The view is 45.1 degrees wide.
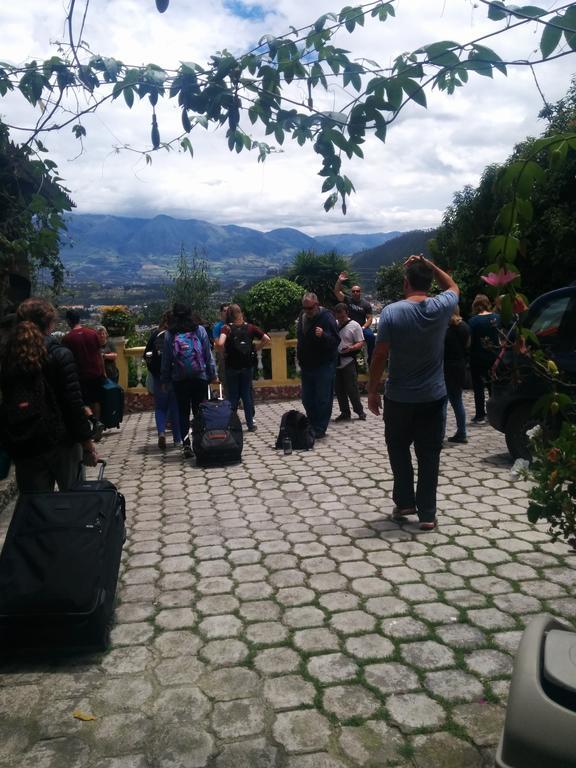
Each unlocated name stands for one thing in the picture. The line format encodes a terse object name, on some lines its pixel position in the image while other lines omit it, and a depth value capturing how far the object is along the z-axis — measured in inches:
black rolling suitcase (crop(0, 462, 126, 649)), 135.3
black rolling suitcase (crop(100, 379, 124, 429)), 285.4
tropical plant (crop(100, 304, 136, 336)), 579.8
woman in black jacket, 173.6
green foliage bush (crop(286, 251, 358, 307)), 1238.9
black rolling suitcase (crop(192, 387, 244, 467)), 309.3
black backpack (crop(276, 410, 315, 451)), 335.6
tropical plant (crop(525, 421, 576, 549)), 115.0
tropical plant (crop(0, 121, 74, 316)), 118.7
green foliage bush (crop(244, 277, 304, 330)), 717.9
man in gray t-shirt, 197.5
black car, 258.9
